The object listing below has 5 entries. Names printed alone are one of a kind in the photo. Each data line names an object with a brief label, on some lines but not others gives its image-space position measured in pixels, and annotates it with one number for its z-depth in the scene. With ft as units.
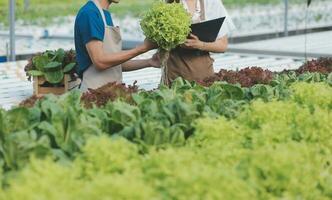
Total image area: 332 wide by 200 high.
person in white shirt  26.11
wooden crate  32.40
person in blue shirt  25.09
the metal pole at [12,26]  41.88
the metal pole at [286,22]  58.64
